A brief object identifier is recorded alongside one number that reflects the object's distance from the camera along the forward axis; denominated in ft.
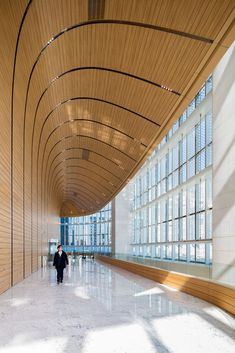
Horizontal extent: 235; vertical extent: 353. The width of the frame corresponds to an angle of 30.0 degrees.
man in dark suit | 57.26
